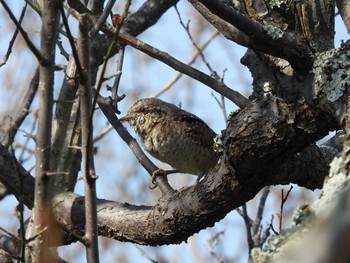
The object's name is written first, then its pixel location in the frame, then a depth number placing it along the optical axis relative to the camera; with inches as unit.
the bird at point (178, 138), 342.6
